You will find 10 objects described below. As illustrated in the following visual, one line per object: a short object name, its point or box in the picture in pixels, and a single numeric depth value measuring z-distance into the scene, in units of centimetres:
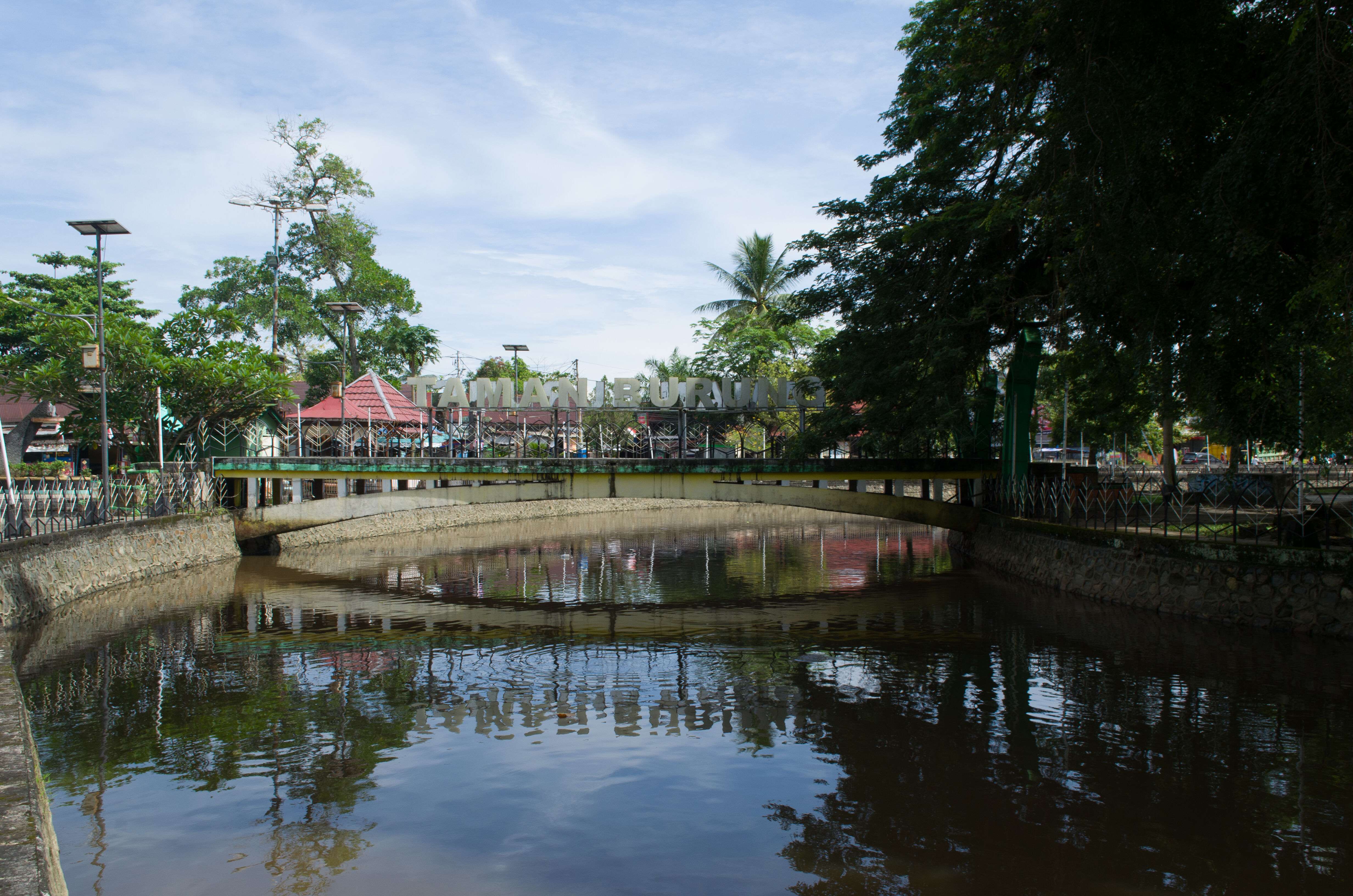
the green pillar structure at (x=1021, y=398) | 2688
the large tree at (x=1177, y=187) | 1306
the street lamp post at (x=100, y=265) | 2183
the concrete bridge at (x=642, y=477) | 2747
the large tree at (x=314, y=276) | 4494
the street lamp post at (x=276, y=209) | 4253
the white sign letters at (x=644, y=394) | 3131
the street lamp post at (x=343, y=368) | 3359
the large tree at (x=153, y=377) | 3086
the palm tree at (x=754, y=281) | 4944
